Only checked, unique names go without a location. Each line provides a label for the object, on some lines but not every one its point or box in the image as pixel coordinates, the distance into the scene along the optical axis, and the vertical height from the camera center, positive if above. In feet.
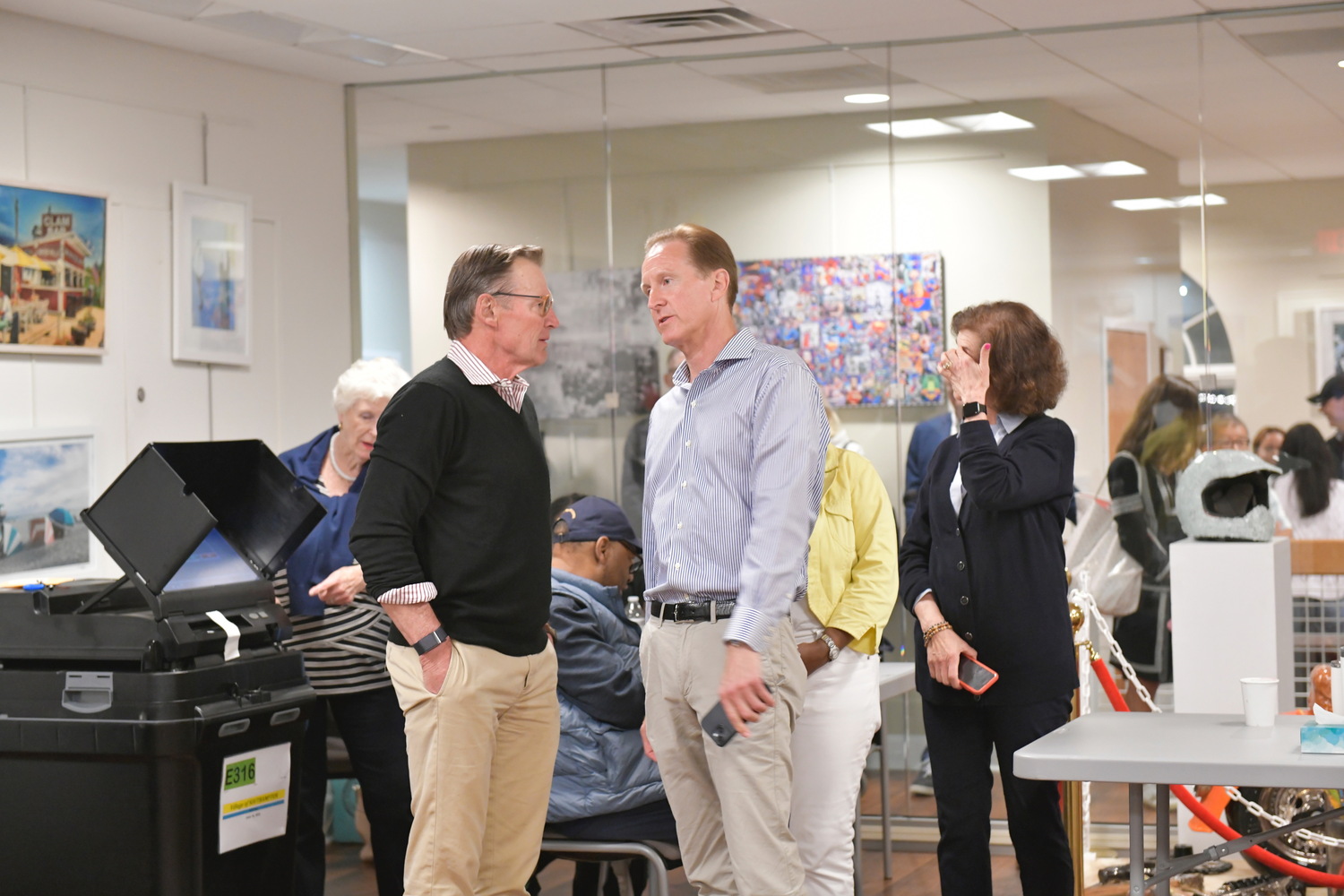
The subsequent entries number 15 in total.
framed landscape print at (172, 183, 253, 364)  16.80 +1.71
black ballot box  10.31 -2.02
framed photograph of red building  14.64 +1.57
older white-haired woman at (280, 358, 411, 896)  12.21 -1.95
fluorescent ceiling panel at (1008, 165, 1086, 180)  17.07 +2.65
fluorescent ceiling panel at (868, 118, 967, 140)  17.52 +3.29
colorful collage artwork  17.53 +1.09
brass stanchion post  11.37 -3.08
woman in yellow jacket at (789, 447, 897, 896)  10.80 -1.97
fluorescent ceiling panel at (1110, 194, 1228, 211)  16.60 +2.23
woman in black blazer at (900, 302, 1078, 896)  9.64 -1.21
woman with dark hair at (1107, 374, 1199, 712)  16.63 -1.02
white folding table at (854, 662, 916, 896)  13.10 -2.42
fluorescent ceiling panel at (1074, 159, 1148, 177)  16.83 +2.65
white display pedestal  13.53 -1.96
